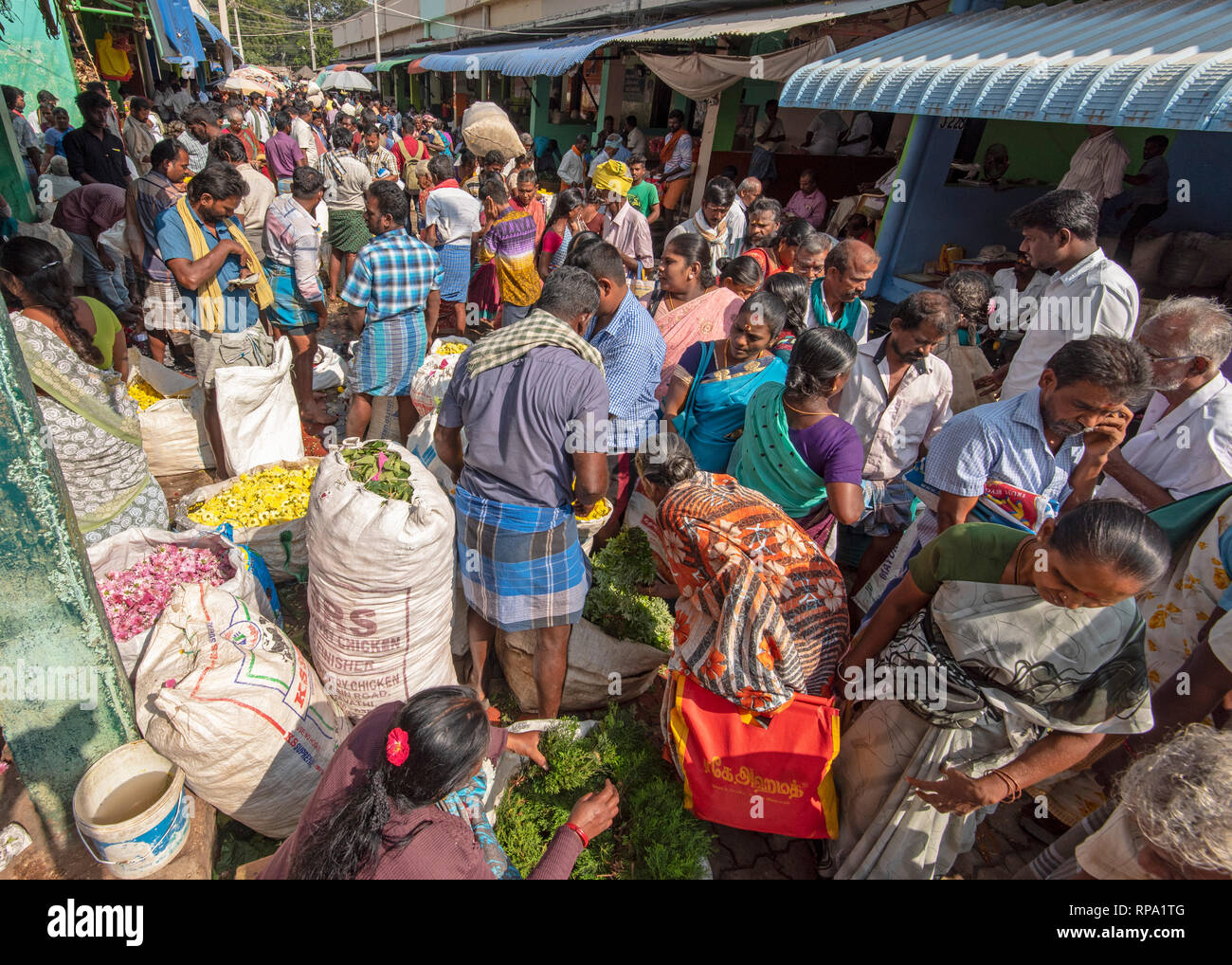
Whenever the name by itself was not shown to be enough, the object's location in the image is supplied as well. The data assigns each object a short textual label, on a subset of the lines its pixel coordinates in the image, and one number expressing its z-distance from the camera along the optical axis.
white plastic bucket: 1.94
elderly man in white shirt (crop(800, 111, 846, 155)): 10.36
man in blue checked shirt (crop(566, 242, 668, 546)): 3.34
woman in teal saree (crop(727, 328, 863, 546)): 2.52
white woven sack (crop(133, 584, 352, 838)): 2.12
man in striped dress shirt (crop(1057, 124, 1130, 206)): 6.14
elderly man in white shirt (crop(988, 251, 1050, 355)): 4.15
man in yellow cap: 6.04
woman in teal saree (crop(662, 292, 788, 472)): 3.02
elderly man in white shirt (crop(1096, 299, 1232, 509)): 2.59
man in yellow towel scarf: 3.81
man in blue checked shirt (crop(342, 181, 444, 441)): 4.01
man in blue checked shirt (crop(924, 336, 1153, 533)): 2.25
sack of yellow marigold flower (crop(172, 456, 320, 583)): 3.45
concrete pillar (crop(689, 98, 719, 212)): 10.91
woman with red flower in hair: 1.50
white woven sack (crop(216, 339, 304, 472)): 3.93
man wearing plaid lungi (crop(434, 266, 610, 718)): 2.42
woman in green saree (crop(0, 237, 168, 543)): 2.70
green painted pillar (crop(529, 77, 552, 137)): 16.69
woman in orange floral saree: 2.04
